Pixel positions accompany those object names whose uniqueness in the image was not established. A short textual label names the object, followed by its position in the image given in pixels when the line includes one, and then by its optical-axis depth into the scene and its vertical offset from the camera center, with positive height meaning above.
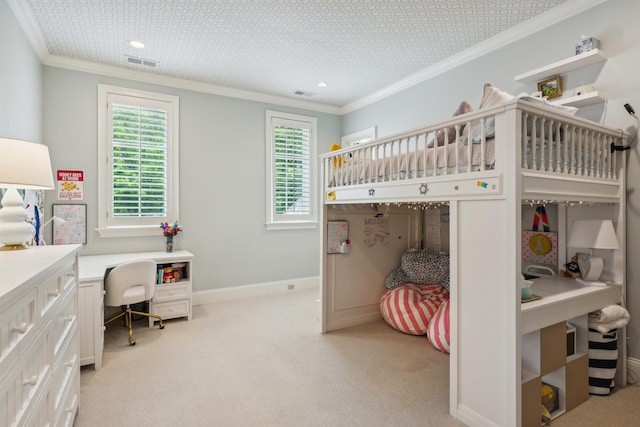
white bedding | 1.87 +0.35
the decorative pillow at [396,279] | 3.58 -0.72
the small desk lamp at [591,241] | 2.13 -0.18
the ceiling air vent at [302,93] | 4.43 +1.64
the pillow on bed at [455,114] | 2.45 +0.70
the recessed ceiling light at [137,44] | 3.11 +1.60
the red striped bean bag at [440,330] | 2.69 -0.97
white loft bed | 1.65 +0.09
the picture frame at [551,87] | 2.59 +1.01
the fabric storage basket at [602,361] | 2.14 -0.96
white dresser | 0.93 -0.45
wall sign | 3.43 +0.29
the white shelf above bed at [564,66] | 2.32 +1.11
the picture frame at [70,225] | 3.38 -0.14
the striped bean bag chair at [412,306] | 3.06 -0.89
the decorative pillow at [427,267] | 3.39 -0.56
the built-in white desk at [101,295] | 2.43 -0.75
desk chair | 2.88 -0.65
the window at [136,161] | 3.62 +0.58
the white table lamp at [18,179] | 1.63 +0.17
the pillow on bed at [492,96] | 2.18 +0.79
